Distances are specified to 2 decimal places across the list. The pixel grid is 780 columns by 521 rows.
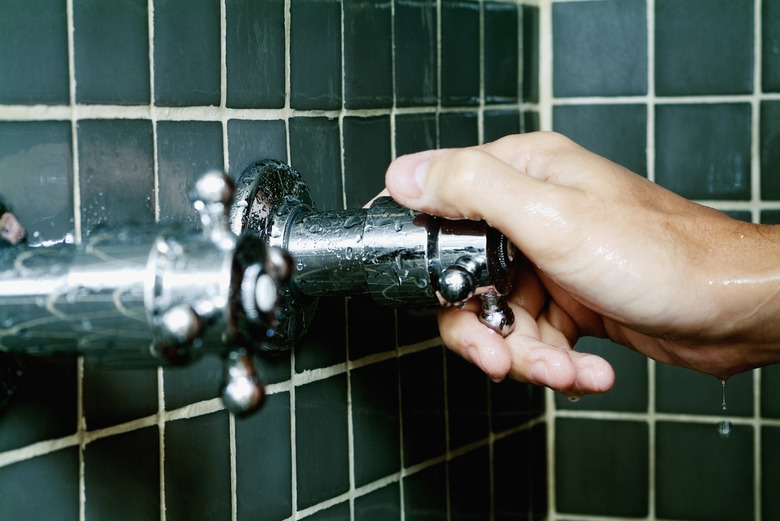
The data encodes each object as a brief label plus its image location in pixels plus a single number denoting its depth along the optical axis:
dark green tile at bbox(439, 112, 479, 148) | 0.82
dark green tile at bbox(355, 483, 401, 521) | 0.74
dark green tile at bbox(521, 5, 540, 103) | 0.96
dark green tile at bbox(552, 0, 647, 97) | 0.96
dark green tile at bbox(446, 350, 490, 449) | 0.86
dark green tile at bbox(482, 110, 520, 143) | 0.89
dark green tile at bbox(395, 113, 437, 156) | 0.76
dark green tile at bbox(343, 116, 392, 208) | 0.71
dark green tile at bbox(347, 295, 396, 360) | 0.72
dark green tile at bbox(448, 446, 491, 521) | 0.87
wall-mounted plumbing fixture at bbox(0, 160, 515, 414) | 0.34
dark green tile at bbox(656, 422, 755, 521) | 0.99
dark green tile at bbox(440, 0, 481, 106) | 0.82
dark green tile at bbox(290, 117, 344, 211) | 0.65
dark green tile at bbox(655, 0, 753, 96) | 0.94
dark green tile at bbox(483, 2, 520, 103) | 0.88
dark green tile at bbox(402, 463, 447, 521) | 0.80
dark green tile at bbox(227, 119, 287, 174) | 0.60
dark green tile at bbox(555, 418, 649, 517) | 1.02
